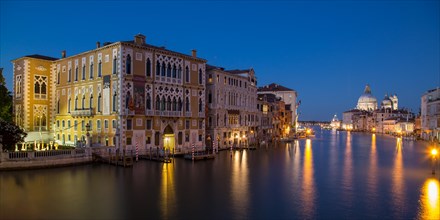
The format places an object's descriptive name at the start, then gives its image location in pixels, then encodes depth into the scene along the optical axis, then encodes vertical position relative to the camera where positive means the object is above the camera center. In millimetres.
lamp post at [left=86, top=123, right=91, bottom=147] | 28184 -1715
